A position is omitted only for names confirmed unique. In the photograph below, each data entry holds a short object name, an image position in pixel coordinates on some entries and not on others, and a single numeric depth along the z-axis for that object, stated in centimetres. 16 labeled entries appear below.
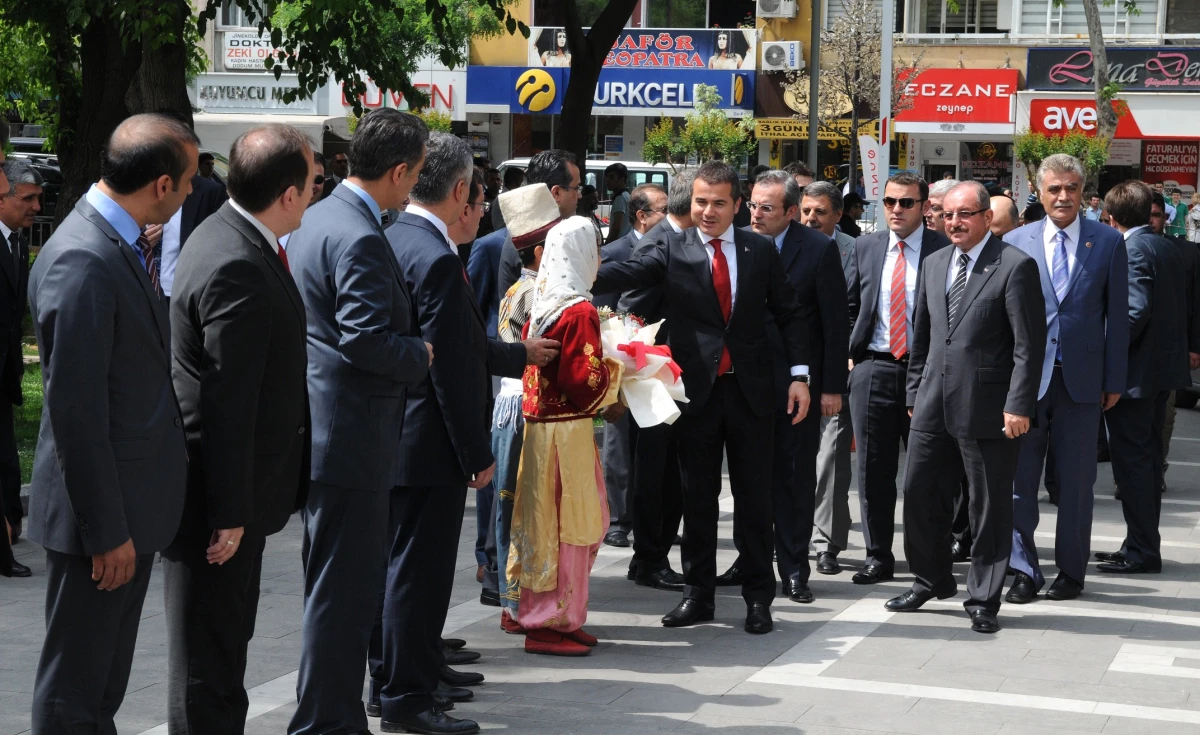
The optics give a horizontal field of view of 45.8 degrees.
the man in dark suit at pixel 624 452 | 853
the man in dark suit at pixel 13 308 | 741
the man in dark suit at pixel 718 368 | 659
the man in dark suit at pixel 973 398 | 669
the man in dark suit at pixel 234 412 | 393
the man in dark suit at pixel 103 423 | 356
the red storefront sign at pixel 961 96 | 3888
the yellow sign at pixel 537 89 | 4241
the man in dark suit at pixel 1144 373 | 823
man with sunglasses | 769
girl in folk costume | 584
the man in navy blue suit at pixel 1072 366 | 745
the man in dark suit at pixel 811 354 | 739
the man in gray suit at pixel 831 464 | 818
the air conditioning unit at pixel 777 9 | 4141
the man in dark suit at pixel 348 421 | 450
